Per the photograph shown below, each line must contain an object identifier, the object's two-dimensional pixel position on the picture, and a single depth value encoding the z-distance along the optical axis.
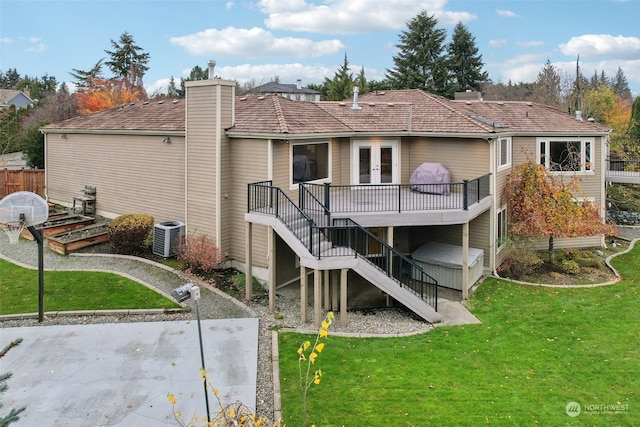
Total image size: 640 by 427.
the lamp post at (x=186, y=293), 7.13
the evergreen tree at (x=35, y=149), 26.70
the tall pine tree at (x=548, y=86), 43.16
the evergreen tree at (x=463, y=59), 45.66
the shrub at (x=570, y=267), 17.73
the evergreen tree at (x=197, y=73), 61.59
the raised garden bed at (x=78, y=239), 16.52
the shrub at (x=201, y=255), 14.79
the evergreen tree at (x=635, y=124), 35.17
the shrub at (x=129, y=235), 16.50
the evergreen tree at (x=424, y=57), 45.03
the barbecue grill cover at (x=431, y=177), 16.73
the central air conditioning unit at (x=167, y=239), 16.20
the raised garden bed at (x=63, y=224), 18.16
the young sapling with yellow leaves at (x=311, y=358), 5.21
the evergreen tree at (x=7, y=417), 3.56
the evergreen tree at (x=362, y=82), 43.47
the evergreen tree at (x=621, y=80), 106.47
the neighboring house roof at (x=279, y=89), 47.80
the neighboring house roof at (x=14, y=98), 71.87
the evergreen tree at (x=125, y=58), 54.34
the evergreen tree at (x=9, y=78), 108.44
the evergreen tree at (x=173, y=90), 59.05
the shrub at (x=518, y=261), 17.19
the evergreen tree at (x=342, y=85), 41.47
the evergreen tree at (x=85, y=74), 50.32
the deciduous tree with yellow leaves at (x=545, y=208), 17.19
